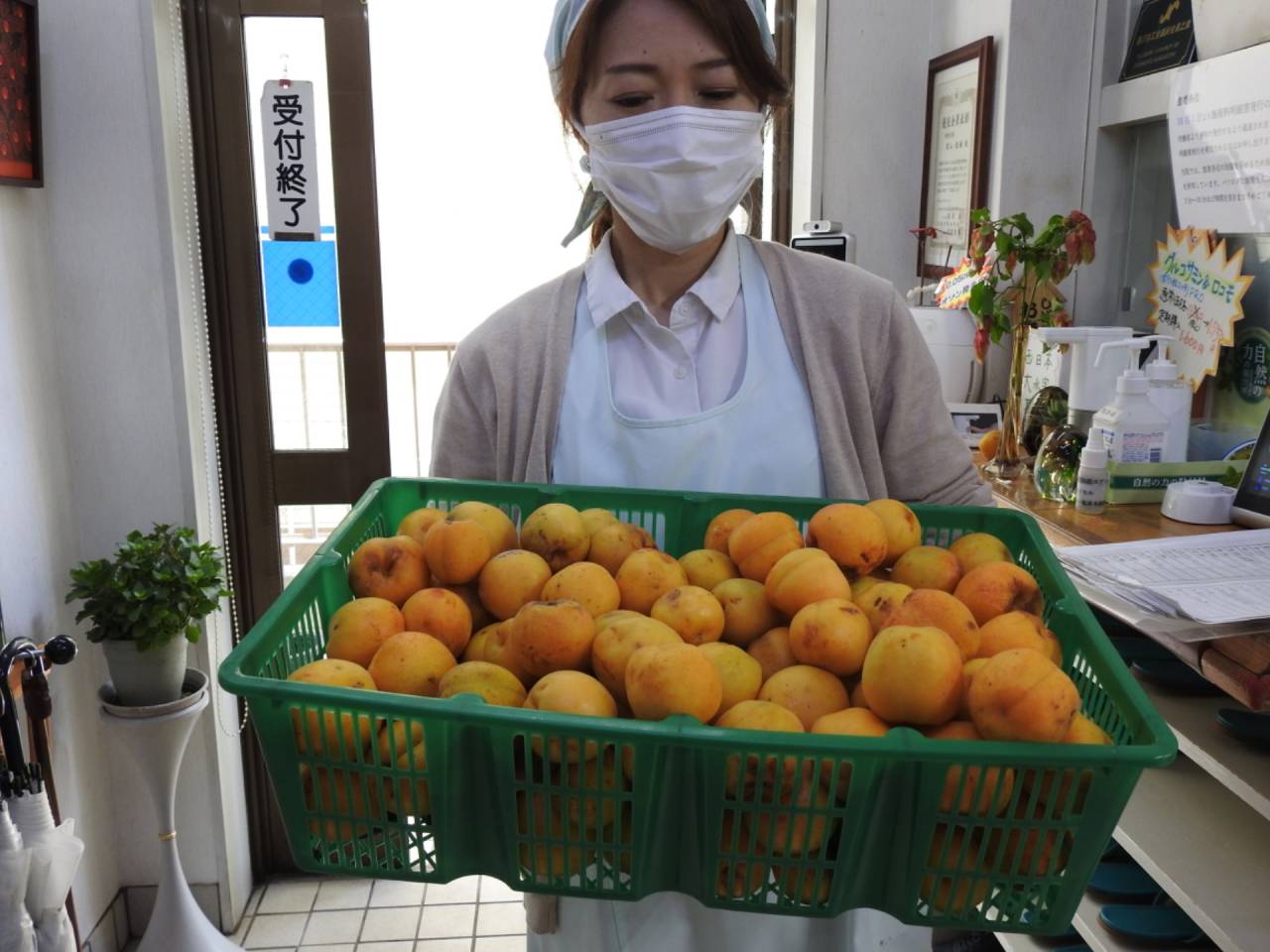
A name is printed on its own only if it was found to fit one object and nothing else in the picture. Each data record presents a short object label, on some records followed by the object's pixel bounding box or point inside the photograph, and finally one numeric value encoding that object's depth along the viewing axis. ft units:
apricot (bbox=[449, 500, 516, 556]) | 3.12
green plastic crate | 2.13
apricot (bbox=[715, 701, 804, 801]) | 2.22
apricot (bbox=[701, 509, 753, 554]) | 3.24
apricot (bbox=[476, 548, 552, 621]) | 2.90
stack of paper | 3.94
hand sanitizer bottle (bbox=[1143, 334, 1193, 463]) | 5.96
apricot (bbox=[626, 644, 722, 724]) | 2.26
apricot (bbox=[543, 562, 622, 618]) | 2.77
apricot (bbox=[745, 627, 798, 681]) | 2.76
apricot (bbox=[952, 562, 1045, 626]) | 2.70
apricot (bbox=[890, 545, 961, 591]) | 2.90
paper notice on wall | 5.97
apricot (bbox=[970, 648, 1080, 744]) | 2.09
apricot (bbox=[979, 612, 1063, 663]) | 2.47
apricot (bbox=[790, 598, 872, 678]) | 2.52
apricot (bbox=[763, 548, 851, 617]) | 2.68
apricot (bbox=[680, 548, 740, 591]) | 3.10
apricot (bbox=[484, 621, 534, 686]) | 2.63
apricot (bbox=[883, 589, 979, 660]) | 2.52
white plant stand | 7.34
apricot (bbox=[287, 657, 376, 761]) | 2.32
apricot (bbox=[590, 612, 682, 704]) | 2.51
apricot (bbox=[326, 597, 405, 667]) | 2.65
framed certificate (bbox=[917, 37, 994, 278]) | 8.06
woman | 4.02
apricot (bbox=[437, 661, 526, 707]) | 2.47
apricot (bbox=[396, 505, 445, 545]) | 3.22
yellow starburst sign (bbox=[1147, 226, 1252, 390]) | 6.42
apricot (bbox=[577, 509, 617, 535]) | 3.19
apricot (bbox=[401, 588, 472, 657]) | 2.79
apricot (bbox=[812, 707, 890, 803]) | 2.25
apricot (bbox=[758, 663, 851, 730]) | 2.47
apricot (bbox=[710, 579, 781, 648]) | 2.90
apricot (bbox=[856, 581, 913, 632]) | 2.71
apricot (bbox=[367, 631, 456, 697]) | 2.52
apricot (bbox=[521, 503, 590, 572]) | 3.08
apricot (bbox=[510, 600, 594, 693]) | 2.56
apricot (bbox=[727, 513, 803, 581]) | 2.96
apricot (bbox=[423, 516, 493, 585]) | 2.97
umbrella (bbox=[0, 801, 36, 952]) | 5.14
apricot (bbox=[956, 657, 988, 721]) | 2.35
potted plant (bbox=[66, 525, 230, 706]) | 7.08
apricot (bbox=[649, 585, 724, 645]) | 2.70
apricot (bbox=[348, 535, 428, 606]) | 2.94
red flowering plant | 7.02
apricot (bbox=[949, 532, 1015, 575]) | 2.99
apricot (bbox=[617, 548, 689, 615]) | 2.90
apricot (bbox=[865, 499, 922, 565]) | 3.08
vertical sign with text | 8.15
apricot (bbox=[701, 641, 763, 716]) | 2.53
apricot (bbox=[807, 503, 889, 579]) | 2.95
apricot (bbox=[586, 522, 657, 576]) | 3.11
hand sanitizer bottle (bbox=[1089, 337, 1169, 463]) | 5.93
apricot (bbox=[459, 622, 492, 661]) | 2.81
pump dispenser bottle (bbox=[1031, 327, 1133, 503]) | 6.30
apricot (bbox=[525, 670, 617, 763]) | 2.22
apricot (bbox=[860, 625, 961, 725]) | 2.29
